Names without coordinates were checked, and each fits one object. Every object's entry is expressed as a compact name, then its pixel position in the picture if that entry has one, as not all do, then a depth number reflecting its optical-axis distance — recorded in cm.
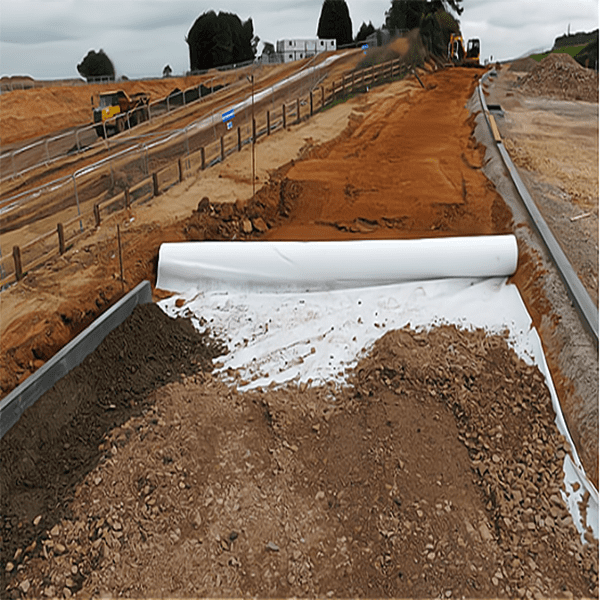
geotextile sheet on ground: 771
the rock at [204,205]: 1200
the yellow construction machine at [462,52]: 4503
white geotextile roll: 880
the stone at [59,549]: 479
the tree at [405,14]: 4641
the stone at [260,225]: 1159
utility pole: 1385
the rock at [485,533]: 485
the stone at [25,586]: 450
